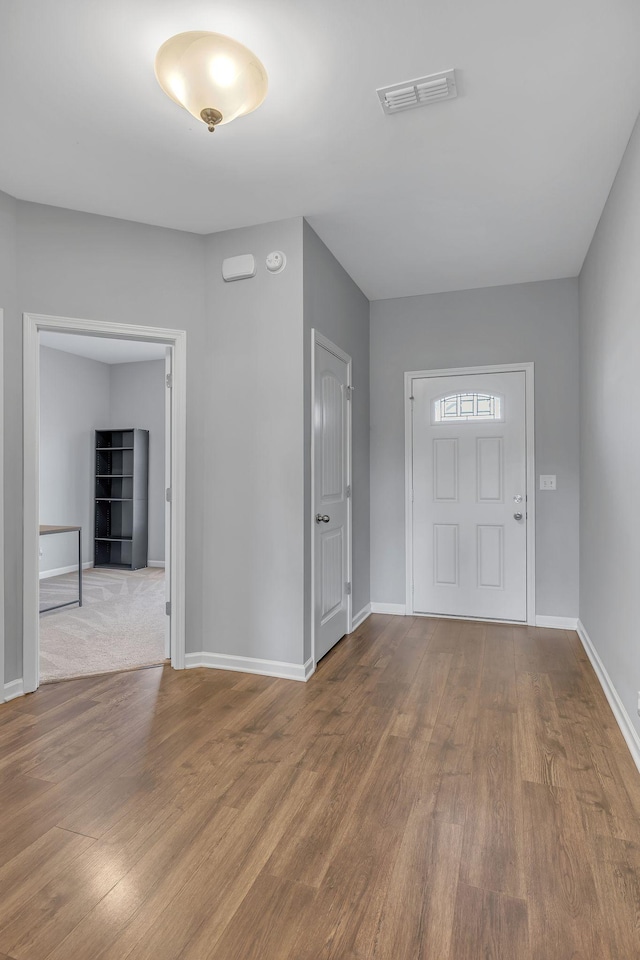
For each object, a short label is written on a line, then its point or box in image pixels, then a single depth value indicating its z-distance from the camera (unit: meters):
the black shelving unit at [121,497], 7.18
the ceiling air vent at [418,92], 2.04
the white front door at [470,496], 4.27
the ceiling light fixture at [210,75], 1.79
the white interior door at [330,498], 3.41
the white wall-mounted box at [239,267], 3.24
